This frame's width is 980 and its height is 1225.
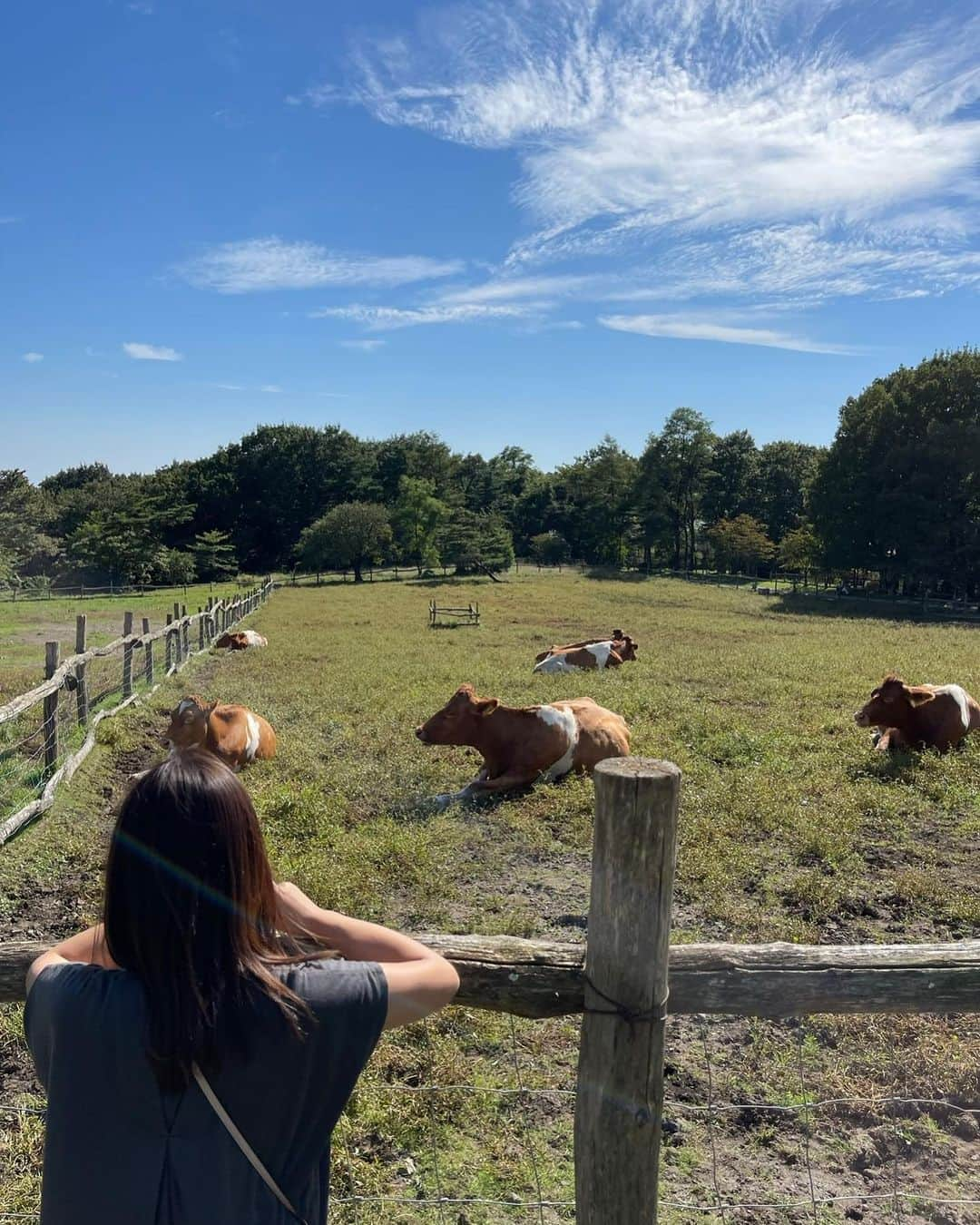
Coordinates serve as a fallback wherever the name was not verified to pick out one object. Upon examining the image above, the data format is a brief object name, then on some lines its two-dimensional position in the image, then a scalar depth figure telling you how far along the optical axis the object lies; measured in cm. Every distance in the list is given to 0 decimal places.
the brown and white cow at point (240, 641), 2012
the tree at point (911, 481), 3934
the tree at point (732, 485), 7075
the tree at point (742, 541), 6044
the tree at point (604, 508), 6950
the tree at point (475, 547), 5675
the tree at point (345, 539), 5534
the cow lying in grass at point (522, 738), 847
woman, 143
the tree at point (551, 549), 7144
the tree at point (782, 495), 6969
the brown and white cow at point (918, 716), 934
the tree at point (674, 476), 6300
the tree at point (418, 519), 5900
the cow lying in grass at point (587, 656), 1578
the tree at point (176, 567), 5262
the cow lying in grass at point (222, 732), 890
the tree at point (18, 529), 4812
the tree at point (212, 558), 5881
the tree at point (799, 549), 5247
